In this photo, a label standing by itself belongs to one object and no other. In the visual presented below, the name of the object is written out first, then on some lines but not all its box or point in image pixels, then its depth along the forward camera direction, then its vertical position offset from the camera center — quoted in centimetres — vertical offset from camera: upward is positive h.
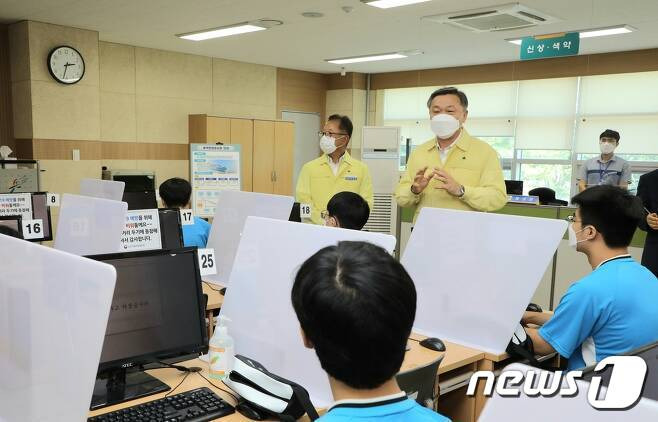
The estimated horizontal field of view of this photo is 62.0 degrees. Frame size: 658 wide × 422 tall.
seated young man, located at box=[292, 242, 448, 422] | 88 -29
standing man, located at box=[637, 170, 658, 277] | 398 -40
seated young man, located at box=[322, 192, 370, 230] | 271 -31
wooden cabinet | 809 +7
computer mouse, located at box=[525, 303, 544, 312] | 238 -67
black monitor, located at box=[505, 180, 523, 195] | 658 -41
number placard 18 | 344 -39
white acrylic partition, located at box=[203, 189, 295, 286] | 300 -40
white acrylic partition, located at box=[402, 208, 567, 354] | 207 -46
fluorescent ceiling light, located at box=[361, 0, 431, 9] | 472 +128
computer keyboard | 141 -70
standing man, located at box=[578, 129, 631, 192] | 632 -14
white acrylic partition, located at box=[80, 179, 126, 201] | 409 -35
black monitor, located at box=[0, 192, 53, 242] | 366 -45
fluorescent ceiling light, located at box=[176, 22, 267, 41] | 603 +132
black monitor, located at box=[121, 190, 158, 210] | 420 -42
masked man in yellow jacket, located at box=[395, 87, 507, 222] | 285 -9
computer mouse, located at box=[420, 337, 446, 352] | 206 -73
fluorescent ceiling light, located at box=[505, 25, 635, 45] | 568 +132
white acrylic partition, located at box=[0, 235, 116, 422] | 105 -38
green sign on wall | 496 +100
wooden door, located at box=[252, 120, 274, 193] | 861 -12
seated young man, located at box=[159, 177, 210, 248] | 331 -34
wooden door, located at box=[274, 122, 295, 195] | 888 -13
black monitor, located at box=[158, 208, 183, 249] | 287 -43
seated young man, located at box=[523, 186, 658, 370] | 176 -45
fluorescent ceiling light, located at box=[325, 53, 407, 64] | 773 +134
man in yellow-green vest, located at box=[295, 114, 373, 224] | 381 -18
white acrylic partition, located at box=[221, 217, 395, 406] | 169 -50
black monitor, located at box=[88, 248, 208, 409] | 157 -52
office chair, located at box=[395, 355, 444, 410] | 135 -59
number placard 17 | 302 -39
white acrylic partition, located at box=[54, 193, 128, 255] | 247 -39
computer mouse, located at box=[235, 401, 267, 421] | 145 -71
